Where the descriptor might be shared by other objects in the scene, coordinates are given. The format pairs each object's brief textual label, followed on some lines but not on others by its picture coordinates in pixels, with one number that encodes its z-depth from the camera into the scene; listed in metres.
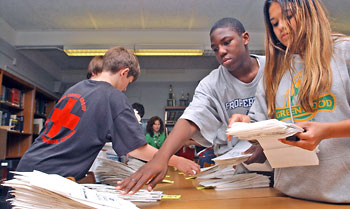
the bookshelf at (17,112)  4.31
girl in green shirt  4.10
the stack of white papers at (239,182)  1.03
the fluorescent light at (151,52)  5.14
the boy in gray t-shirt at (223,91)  1.05
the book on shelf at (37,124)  5.18
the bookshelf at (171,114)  6.59
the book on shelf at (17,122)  4.39
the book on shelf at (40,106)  5.50
